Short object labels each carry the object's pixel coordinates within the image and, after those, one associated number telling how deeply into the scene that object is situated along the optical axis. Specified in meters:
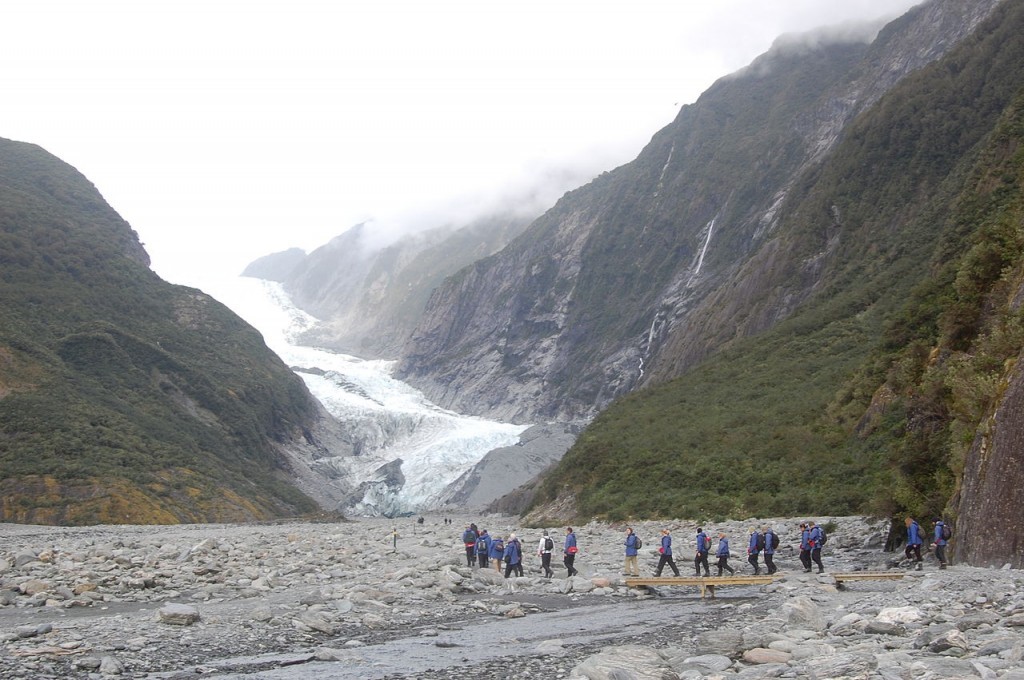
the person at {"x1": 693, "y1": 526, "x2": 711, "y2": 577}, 21.50
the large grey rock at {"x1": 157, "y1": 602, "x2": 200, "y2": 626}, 15.01
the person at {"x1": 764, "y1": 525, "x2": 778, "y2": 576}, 21.56
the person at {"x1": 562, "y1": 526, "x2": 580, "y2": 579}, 23.13
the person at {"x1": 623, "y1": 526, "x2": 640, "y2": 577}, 22.09
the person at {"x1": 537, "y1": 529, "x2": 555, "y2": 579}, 23.39
